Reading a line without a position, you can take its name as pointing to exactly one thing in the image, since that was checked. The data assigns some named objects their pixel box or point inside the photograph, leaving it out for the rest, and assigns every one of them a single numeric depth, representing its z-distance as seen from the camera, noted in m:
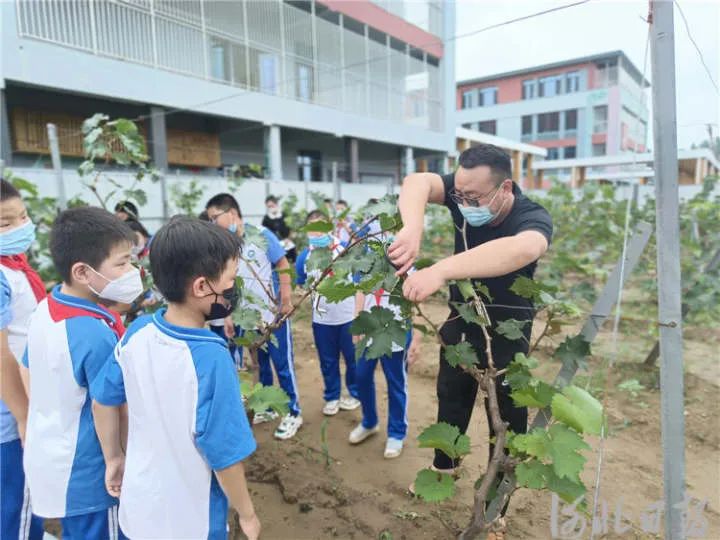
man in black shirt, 1.36
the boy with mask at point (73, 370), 1.39
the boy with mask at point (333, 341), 3.21
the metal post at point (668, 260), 1.28
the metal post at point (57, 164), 4.85
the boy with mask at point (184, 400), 1.18
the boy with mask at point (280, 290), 3.08
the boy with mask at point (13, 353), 1.66
